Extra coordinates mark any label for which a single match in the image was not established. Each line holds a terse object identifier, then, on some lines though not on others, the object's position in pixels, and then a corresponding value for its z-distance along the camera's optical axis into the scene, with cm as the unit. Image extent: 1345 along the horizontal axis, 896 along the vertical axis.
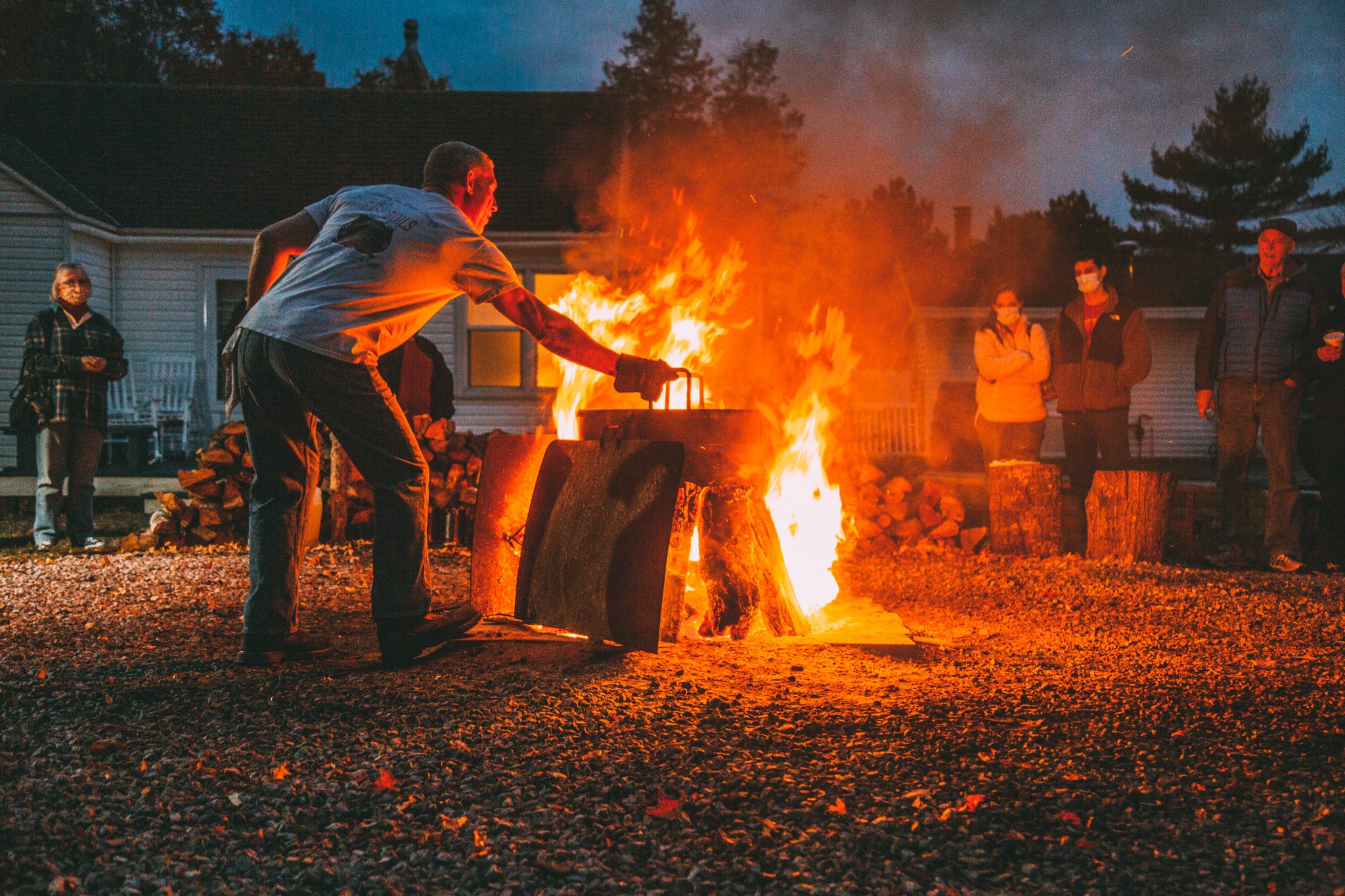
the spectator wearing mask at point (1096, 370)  709
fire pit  422
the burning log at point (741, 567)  427
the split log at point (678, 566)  412
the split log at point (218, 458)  734
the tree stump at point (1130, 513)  651
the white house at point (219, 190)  1214
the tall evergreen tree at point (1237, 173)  3625
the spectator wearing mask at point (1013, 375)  714
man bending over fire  348
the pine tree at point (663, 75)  3700
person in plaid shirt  694
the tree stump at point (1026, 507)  677
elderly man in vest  654
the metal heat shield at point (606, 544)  369
